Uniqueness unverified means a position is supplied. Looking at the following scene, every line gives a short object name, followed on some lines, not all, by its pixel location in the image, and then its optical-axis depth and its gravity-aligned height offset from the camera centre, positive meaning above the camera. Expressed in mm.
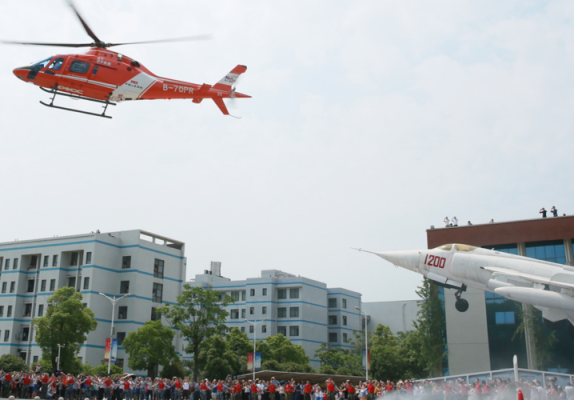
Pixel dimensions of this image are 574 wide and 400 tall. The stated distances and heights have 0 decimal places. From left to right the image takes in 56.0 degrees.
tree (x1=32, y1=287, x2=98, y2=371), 40594 +1494
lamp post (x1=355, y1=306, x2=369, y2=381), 36938 -596
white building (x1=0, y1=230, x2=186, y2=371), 55125 +7061
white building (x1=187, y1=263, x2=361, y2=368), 75375 +5684
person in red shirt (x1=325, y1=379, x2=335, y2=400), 25719 -1792
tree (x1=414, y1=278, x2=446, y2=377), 35562 +1254
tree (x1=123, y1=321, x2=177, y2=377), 45500 +184
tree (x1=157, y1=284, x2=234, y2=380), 47844 +2936
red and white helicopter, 22422 +11130
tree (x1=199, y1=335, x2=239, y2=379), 47125 -805
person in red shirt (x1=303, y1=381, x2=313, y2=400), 26578 -1913
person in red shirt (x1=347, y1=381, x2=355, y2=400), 25531 -1955
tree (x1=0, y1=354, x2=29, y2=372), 43656 -1271
